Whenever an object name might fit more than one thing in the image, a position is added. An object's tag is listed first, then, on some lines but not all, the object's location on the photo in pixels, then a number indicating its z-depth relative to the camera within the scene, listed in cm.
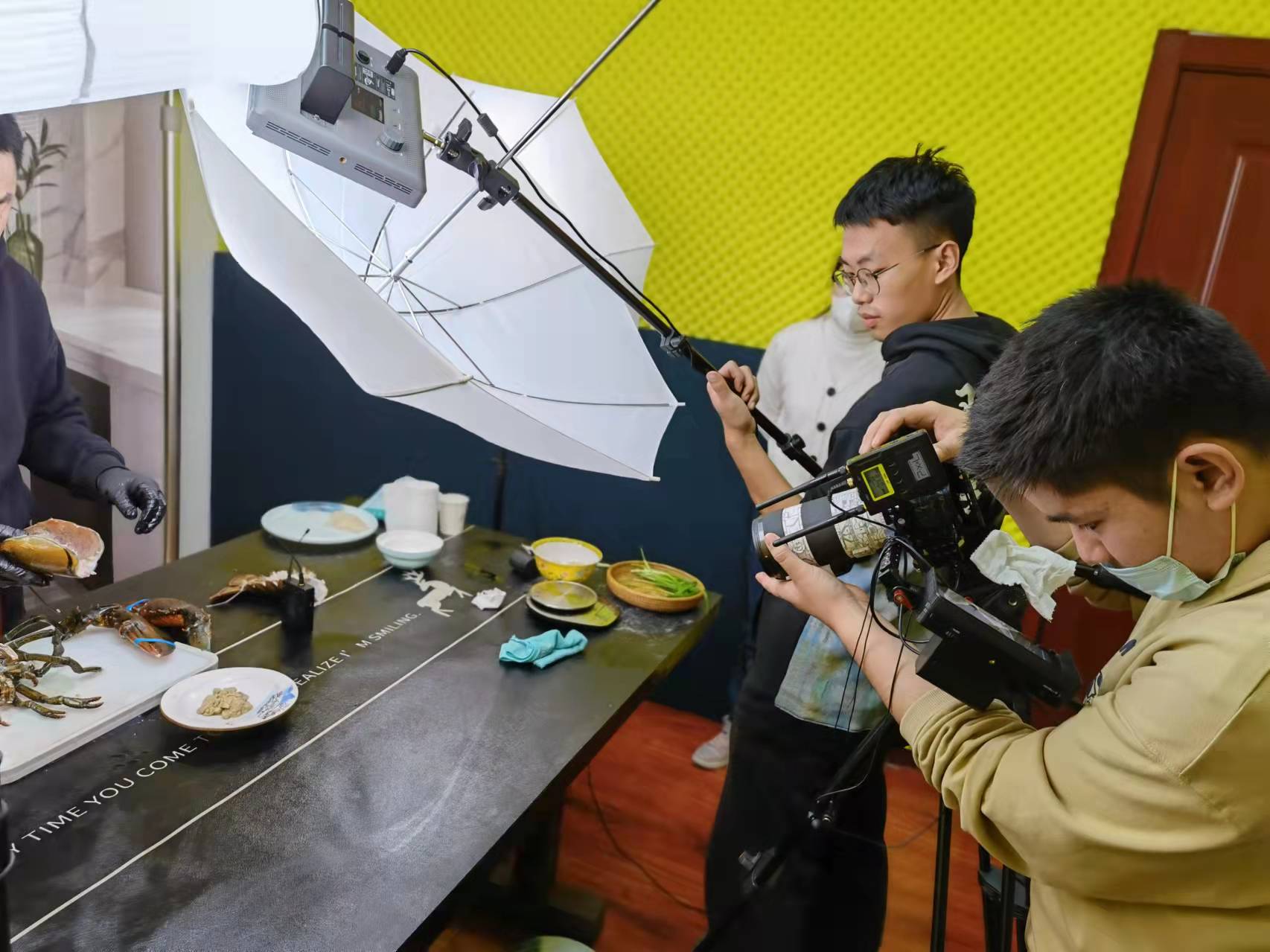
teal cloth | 191
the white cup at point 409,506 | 249
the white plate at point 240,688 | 151
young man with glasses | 165
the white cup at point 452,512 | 259
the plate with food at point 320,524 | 240
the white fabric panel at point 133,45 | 71
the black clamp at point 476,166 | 143
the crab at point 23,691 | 146
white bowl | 229
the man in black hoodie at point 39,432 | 200
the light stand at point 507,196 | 143
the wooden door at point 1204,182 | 256
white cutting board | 138
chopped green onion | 235
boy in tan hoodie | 82
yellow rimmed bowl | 231
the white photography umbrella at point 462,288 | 135
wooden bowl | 226
